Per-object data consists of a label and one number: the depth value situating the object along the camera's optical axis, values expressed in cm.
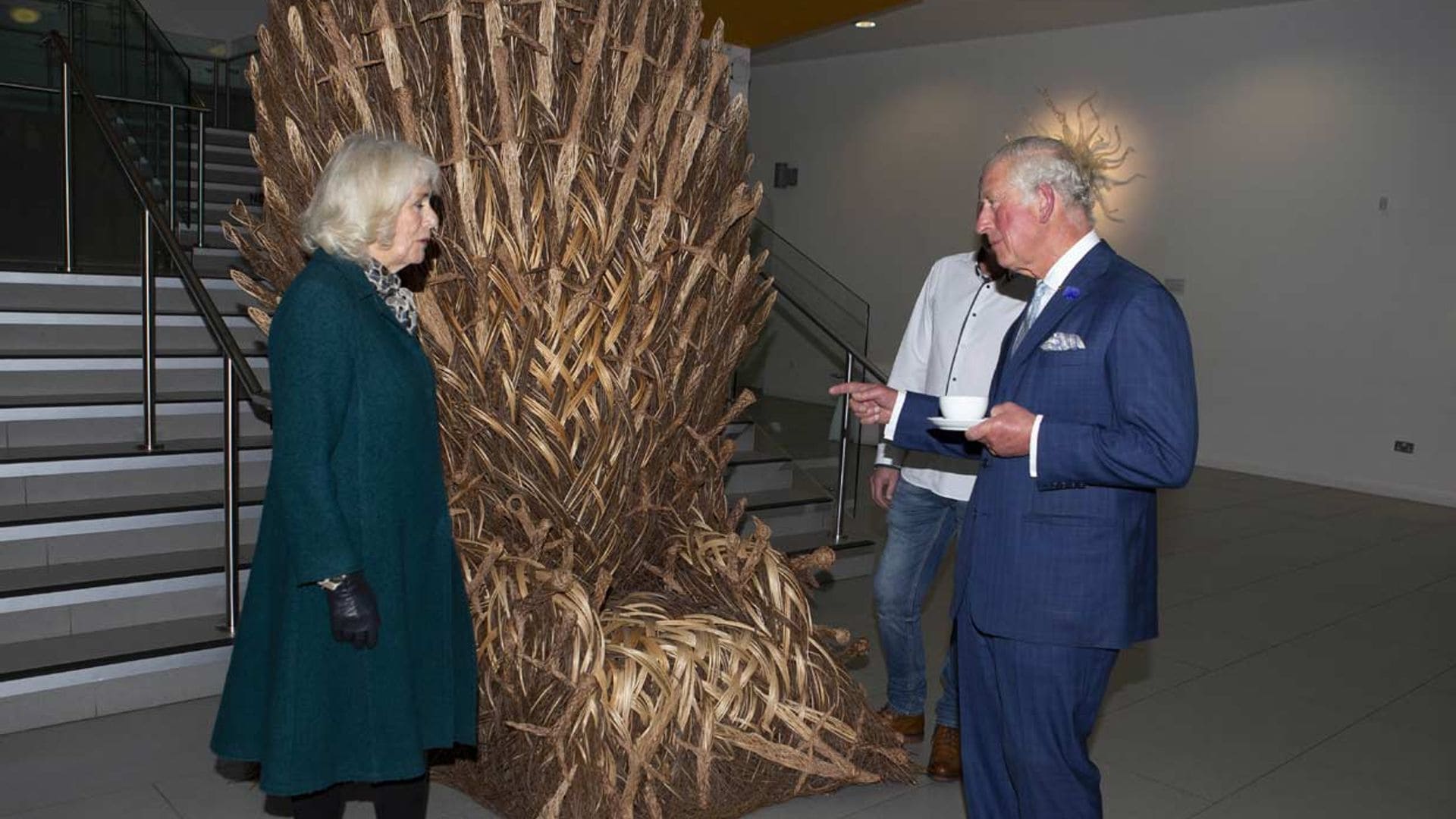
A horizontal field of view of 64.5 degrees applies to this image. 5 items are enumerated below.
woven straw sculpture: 240
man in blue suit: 184
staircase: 319
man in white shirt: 289
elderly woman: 185
